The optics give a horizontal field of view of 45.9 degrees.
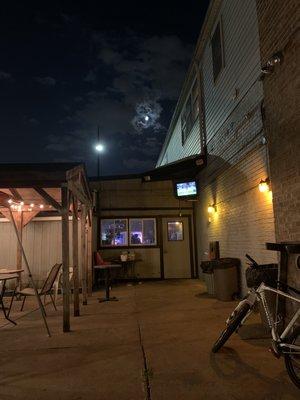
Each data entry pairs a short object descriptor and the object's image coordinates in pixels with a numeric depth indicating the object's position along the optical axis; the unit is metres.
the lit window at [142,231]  14.12
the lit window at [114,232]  13.99
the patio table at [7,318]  6.73
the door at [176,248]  14.06
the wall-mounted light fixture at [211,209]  11.05
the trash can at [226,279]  8.55
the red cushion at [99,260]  12.58
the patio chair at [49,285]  8.20
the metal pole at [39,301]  5.53
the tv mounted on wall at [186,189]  13.15
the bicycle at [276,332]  3.44
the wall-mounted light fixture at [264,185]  6.94
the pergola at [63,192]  6.27
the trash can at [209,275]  9.35
